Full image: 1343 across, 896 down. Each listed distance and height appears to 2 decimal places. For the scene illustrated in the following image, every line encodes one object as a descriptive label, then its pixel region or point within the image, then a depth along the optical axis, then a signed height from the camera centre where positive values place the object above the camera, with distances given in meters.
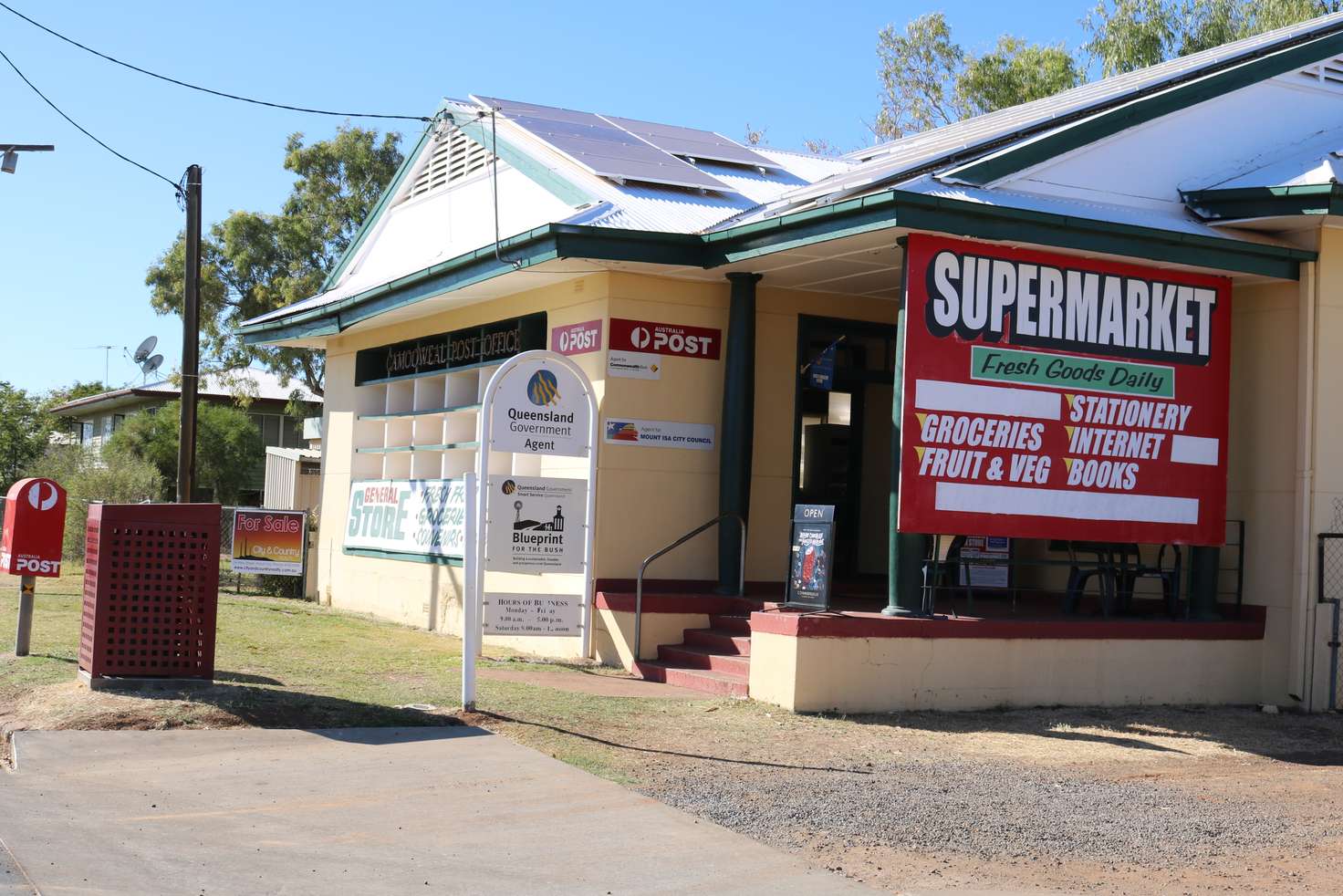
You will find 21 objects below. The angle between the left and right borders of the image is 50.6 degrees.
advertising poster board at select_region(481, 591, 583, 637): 12.23 -0.96
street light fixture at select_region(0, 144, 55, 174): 19.20 +4.42
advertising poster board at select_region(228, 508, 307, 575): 20.88 -0.70
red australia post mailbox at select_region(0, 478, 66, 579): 12.01 -0.38
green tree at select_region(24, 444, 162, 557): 27.36 +0.16
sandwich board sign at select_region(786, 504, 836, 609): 11.66 -0.34
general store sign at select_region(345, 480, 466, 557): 17.05 -0.23
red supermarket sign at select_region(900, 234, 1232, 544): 12.04 +1.14
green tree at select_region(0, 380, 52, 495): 44.69 +1.65
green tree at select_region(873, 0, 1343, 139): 32.03 +11.49
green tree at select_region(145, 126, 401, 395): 41.06 +7.55
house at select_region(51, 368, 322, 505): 43.94 +2.90
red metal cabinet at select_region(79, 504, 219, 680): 10.00 -0.73
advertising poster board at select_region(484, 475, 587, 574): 12.38 -0.18
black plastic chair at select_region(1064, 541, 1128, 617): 13.46 -0.48
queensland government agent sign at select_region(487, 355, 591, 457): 12.52 +0.83
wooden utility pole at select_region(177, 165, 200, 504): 21.15 +2.14
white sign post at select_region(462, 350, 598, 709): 12.34 +0.10
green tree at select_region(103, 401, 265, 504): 42.09 +1.39
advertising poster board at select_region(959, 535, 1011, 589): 15.36 -0.36
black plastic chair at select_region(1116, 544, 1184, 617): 13.61 -0.45
